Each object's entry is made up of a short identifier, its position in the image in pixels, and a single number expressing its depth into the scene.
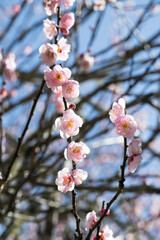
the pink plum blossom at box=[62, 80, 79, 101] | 0.67
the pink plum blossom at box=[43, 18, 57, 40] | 0.71
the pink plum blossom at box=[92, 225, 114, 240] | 0.67
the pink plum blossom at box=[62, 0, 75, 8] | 0.72
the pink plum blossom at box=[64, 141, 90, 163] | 0.66
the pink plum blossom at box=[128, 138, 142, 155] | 0.66
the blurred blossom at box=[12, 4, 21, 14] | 1.42
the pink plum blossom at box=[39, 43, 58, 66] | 0.68
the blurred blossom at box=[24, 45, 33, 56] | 3.15
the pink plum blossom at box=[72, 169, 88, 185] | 0.67
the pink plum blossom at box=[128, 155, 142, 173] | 0.66
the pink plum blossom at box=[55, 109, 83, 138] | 0.67
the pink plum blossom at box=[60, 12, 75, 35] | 0.72
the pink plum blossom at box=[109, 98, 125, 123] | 0.67
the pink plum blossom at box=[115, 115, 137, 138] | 0.66
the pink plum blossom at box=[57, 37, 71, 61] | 0.69
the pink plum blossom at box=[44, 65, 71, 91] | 0.67
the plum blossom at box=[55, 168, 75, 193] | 0.67
